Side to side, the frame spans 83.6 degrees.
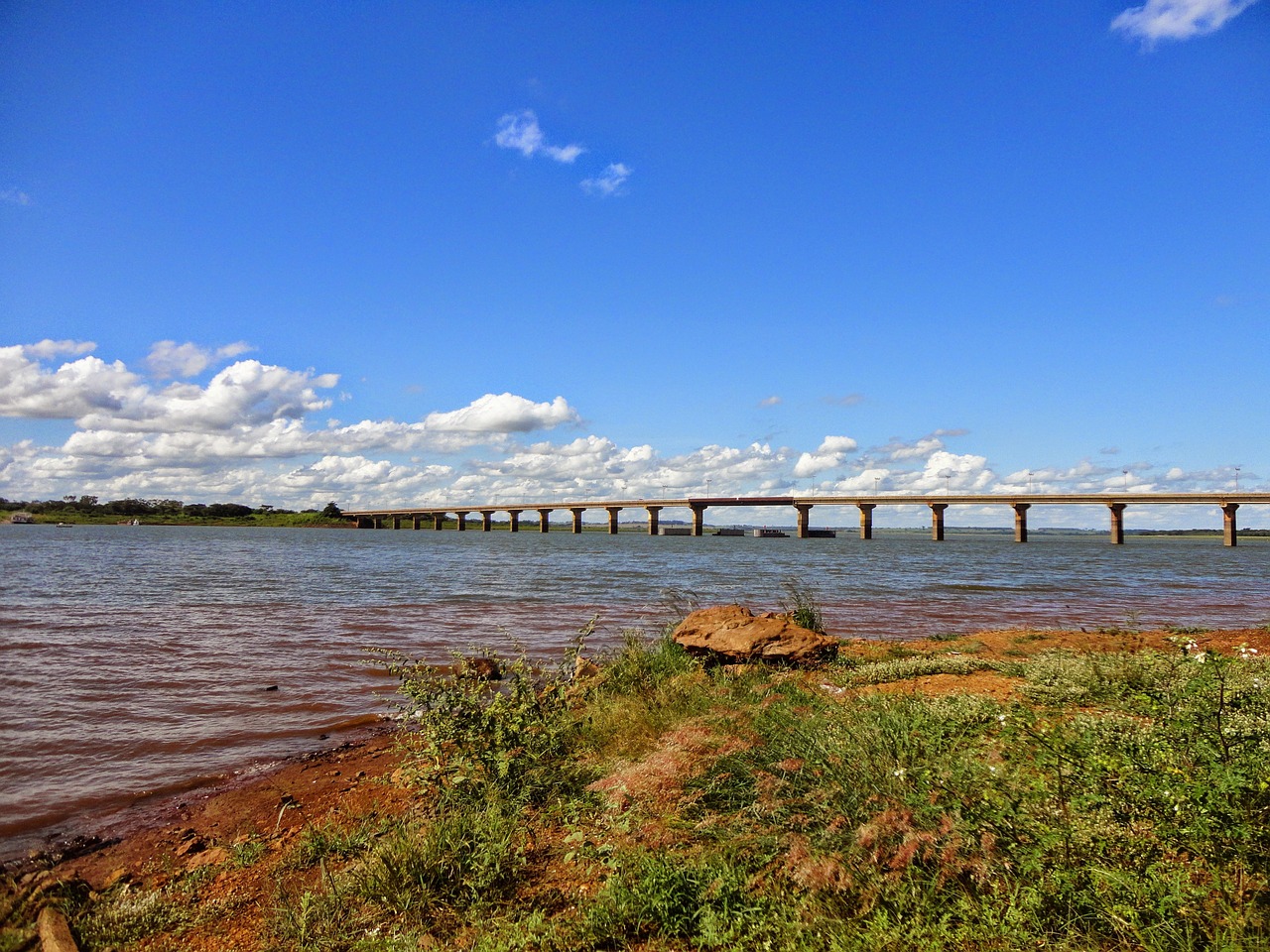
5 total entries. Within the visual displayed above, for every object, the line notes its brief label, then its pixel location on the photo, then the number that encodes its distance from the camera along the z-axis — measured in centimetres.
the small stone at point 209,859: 564
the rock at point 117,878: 543
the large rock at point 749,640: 1048
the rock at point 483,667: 874
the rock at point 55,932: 416
